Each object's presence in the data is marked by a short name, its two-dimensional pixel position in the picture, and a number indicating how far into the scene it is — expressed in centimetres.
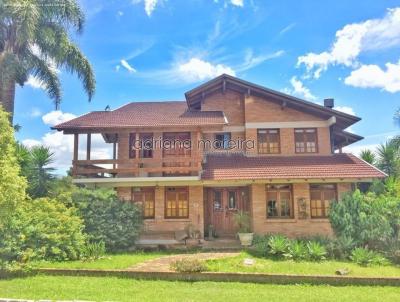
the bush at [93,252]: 1319
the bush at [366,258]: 1257
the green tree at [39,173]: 1630
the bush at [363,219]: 1363
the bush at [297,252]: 1327
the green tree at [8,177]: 941
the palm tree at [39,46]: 1639
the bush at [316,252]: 1318
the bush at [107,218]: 1520
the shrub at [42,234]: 1162
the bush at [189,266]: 1090
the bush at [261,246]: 1427
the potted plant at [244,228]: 1648
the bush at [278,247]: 1366
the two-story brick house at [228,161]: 1745
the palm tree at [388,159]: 2216
